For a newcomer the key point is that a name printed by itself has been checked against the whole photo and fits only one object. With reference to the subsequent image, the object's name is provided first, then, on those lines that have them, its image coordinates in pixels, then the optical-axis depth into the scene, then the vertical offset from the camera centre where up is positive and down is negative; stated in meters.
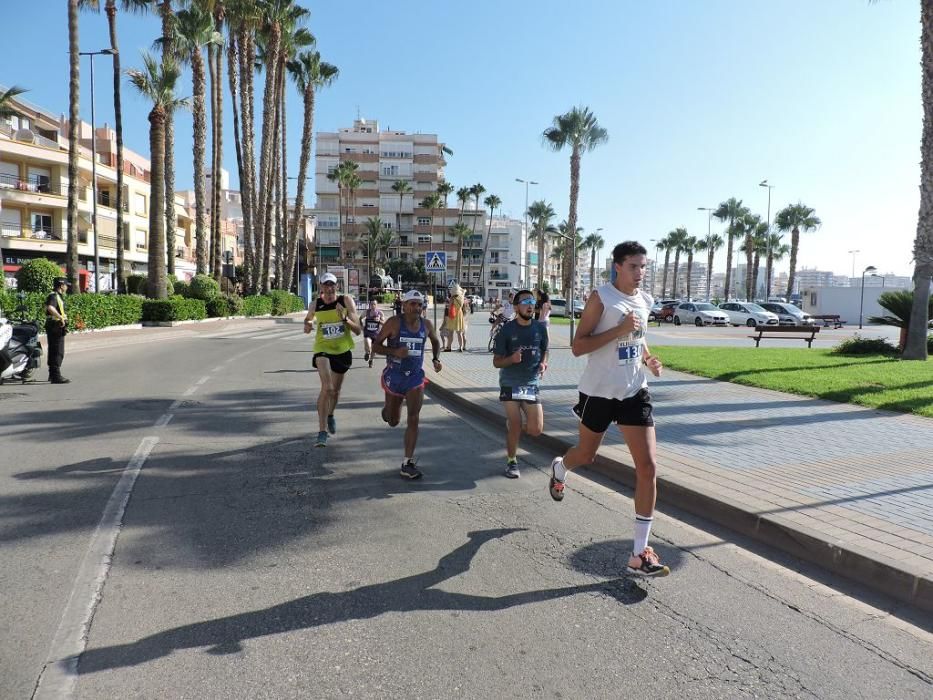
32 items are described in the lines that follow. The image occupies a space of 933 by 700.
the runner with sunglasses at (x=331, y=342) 7.09 -0.55
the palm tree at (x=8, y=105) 32.25 +9.79
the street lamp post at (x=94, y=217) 32.88 +3.40
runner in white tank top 3.97 -0.42
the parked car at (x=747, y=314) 42.03 -0.48
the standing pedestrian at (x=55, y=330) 11.43 -0.85
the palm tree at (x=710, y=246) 92.05 +8.59
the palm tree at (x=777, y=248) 84.38 +7.42
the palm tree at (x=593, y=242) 136.50 +11.57
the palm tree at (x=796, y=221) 72.62 +9.25
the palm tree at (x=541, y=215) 112.75 +13.75
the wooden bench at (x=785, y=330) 20.07 -0.68
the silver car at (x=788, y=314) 40.97 -0.35
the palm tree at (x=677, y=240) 106.31 +9.86
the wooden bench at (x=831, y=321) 38.00 -0.63
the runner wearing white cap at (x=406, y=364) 6.03 -0.63
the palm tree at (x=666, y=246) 110.50 +9.32
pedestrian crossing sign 18.84 +0.92
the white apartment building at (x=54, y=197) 43.84 +5.74
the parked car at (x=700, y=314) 42.69 -0.62
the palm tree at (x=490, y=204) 98.25 +13.22
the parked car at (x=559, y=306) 49.47 -0.53
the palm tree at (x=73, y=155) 24.33 +4.61
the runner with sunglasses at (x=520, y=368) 6.06 -0.62
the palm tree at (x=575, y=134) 46.84 +11.40
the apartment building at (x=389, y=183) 98.69 +15.73
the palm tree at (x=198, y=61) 31.94 +10.56
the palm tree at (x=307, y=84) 45.20 +14.04
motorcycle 10.95 -1.19
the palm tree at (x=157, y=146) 26.31 +5.25
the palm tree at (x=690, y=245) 107.12 +9.17
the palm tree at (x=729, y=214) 82.06 +11.05
